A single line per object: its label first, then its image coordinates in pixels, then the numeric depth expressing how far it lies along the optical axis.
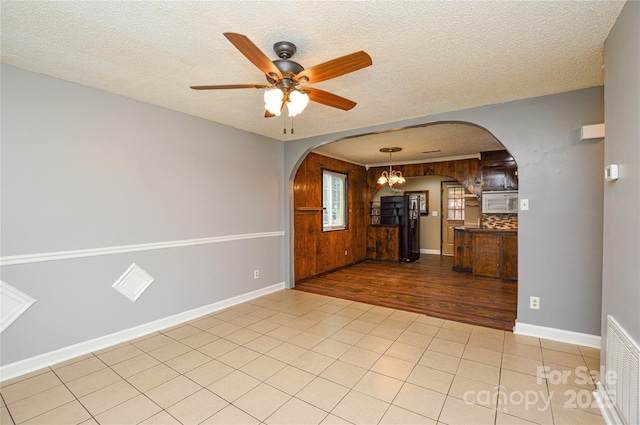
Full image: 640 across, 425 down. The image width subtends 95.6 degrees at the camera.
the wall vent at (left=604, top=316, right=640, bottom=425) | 1.45
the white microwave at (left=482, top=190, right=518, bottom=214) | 5.81
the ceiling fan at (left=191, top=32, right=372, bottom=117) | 1.73
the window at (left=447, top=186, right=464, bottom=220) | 7.92
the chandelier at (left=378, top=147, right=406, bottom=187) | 6.51
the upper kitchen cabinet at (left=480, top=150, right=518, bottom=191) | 5.79
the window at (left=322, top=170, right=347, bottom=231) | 6.30
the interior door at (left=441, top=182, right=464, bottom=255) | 7.95
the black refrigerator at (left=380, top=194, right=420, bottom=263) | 7.25
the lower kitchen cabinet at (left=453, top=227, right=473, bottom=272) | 6.00
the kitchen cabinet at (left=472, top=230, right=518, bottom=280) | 5.32
